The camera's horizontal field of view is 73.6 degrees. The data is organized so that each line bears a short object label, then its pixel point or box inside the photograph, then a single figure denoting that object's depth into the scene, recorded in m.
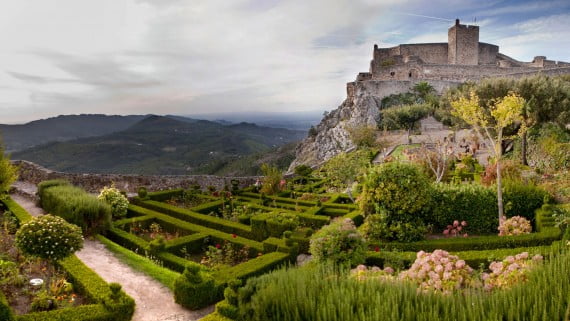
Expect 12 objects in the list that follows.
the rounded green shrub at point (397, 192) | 9.76
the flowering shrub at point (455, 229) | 10.12
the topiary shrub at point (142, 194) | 15.33
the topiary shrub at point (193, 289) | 6.79
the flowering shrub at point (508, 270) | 5.28
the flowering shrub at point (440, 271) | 5.92
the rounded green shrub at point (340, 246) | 7.72
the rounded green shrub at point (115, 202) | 13.12
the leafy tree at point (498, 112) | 10.26
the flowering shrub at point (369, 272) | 5.90
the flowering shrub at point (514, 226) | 9.54
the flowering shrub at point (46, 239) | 7.35
